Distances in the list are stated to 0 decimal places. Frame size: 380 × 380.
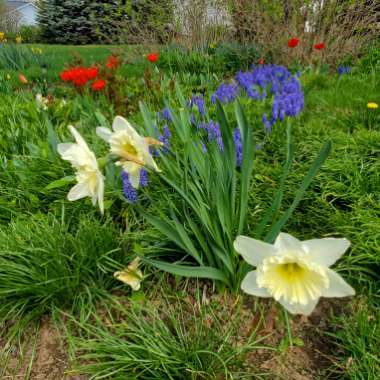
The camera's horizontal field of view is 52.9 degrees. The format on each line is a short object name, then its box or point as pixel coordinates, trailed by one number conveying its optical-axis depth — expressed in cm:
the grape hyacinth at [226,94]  302
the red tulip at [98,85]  307
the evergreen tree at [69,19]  1642
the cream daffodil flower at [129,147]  107
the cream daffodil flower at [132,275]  146
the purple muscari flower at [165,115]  242
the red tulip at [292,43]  397
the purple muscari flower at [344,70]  403
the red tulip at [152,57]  380
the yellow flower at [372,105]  257
